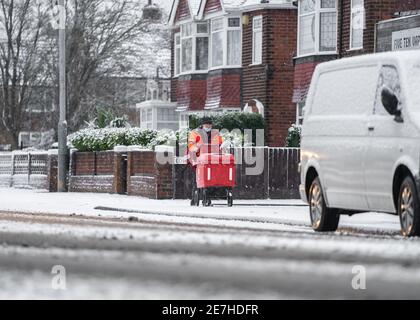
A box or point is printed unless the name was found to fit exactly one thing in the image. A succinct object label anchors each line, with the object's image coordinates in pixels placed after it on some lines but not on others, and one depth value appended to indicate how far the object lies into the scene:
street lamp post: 38.84
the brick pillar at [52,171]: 40.53
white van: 13.97
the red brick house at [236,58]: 44.22
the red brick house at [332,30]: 37.34
